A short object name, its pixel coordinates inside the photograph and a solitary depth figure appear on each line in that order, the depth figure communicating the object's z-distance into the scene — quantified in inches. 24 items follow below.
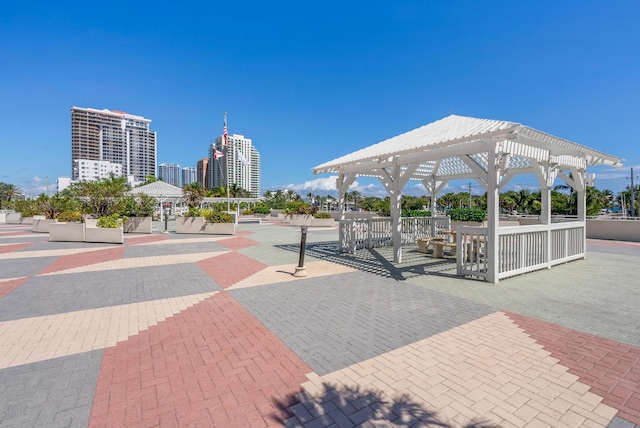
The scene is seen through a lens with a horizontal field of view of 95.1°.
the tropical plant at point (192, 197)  1025.1
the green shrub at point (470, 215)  705.6
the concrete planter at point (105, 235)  495.4
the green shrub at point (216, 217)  673.0
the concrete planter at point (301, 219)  953.5
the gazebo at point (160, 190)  838.6
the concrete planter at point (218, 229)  664.4
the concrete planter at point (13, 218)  1003.1
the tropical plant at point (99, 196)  647.1
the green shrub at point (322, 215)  954.7
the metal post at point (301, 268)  267.9
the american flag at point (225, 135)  785.7
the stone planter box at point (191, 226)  666.8
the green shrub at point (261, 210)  1379.2
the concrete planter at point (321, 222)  944.3
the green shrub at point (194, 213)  682.9
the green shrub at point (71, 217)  605.6
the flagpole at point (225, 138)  775.3
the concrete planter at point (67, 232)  514.6
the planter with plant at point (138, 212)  693.3
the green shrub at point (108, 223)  514.3
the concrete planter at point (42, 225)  712.7
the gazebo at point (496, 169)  243.1
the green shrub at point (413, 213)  786.2
